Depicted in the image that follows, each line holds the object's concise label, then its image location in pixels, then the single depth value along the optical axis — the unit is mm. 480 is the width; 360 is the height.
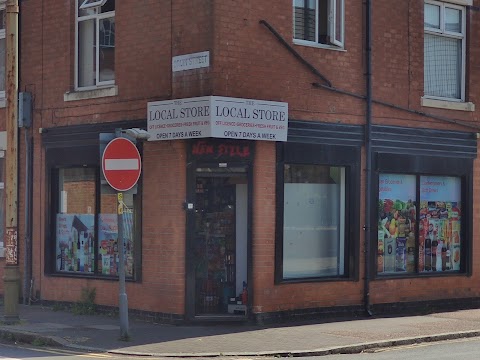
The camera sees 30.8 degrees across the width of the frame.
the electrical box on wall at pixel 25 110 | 18203
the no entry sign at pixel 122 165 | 13453
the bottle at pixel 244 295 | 15453
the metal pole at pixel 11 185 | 15078
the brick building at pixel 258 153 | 15312
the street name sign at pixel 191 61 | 15078
